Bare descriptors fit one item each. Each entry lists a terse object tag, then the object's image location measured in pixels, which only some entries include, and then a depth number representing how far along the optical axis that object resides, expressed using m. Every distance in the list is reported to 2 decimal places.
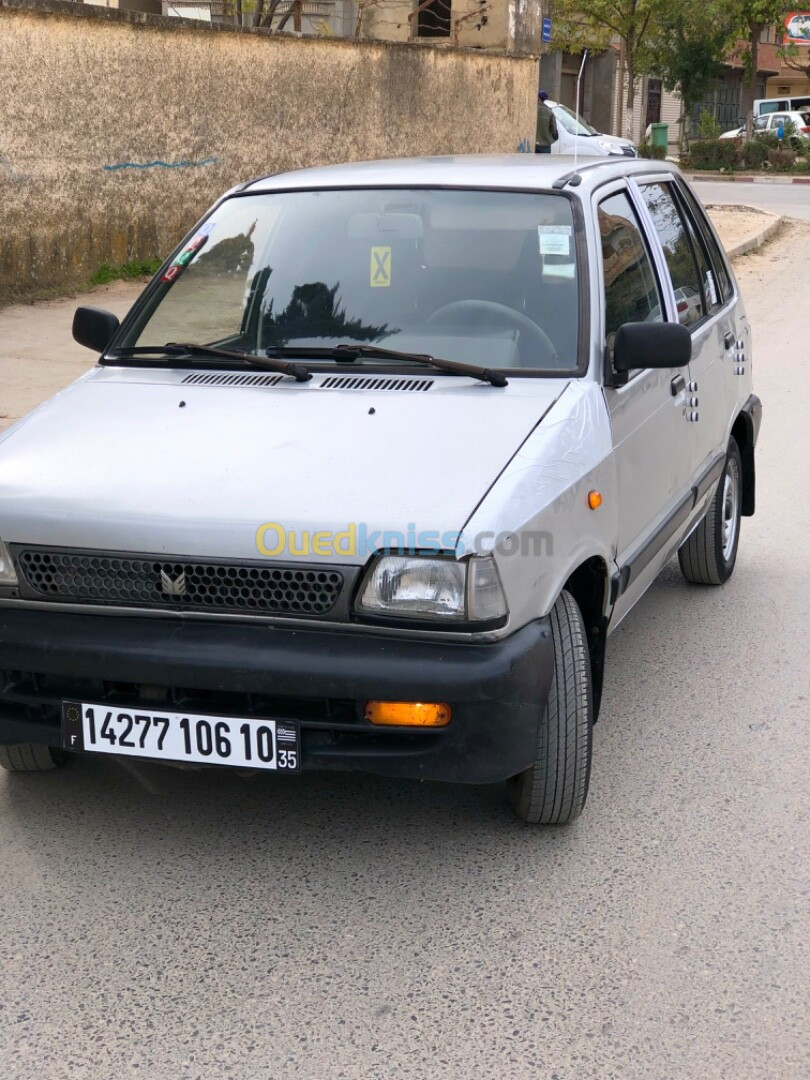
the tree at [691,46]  42.06
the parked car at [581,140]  21.08
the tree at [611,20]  36.75
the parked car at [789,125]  40.41
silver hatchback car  3.06
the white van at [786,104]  47.62
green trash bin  40.53
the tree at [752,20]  38.56
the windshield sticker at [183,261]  4.52
